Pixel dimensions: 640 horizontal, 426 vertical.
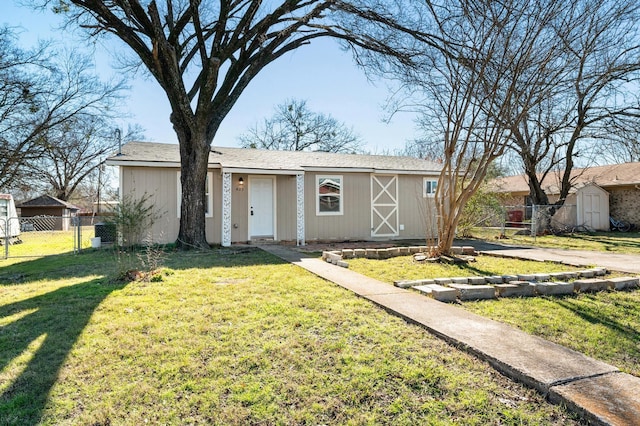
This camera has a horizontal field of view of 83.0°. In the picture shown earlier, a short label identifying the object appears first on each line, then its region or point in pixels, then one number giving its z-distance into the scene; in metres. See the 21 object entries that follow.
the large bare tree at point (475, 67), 6.50
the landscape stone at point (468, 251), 8.54
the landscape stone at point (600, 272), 6.01
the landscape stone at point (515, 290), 4.57
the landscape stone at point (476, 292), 4.38
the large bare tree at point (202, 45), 8.88
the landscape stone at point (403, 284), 4.96
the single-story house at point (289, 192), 10.17
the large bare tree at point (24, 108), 11.45
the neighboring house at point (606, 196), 17.31
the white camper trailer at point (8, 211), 15.30
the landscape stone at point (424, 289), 4.48
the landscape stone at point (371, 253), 8.12
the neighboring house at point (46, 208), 24.55
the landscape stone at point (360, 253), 8.10
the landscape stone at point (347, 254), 8.00
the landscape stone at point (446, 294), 4.25
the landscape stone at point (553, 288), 4.73
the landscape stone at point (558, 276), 5.49
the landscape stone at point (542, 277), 5.39
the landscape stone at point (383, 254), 8.13
